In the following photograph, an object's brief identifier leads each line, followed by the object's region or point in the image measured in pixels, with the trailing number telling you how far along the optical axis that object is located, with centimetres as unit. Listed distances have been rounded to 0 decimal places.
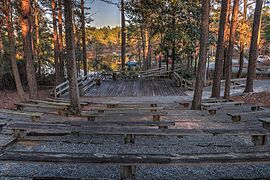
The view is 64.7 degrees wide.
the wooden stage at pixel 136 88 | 1492
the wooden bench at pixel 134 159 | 298
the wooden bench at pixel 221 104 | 798
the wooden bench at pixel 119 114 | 602
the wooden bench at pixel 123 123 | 507
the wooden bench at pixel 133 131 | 429
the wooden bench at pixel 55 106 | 712
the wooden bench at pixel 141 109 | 691
